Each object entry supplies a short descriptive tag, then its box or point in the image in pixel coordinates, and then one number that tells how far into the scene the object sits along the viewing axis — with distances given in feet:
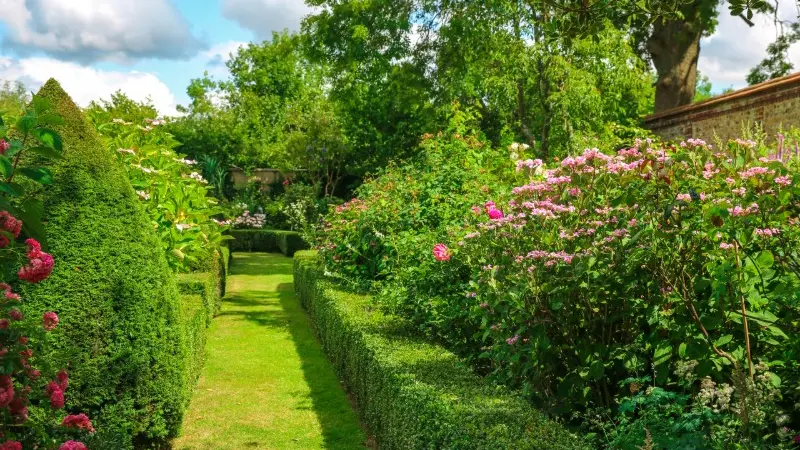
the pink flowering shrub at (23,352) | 9.91
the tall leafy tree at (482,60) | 46.03
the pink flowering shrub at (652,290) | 11.09
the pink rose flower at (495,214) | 16.14
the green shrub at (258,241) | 76.24
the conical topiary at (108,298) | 15.37
